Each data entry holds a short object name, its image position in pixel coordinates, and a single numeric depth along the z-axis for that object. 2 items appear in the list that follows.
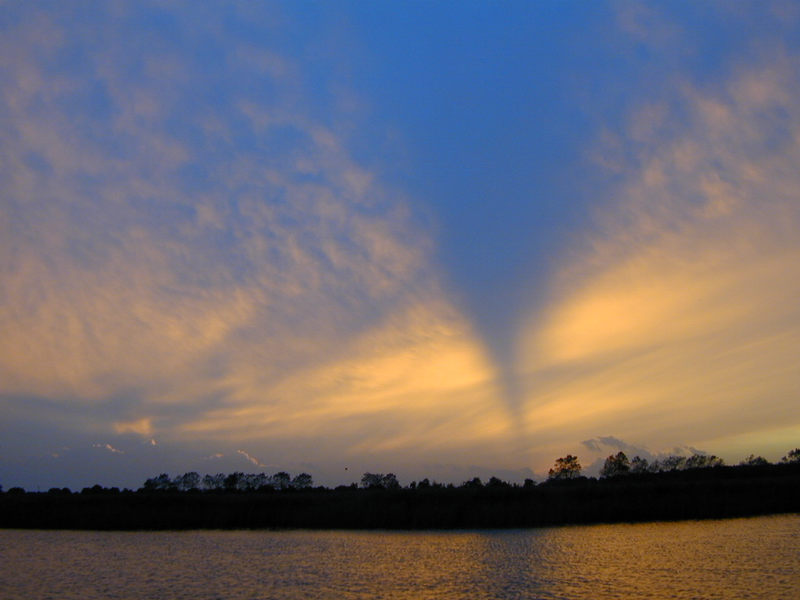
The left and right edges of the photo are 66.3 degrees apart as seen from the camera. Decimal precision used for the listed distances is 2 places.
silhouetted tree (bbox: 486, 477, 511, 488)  84.36
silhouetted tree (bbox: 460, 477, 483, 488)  91.82
